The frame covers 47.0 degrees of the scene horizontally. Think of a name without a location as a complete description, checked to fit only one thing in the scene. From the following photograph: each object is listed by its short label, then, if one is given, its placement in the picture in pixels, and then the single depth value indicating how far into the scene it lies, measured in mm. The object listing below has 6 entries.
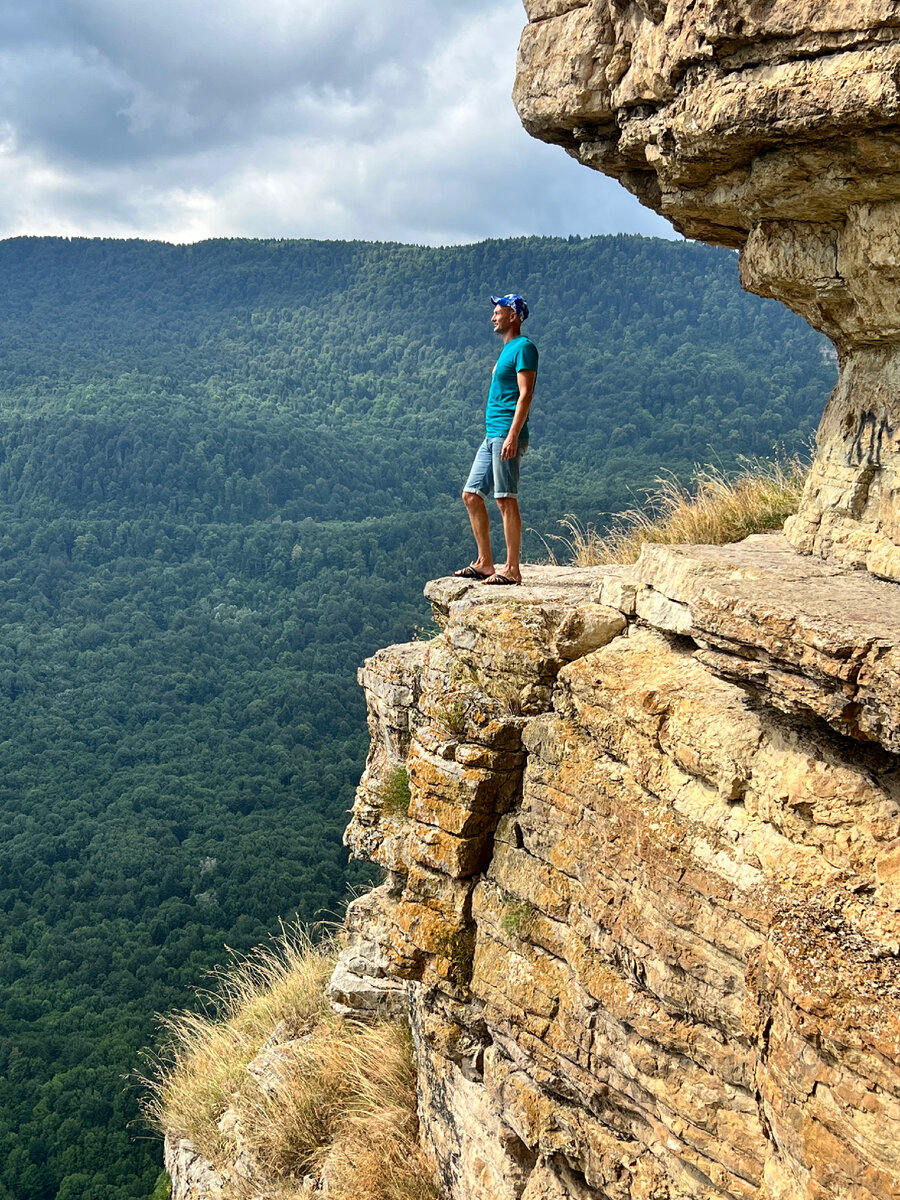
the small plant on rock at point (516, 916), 5715
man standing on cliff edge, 7113
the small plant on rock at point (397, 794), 8648
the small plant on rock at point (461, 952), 6156
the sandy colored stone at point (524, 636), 5879
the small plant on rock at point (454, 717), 6273
